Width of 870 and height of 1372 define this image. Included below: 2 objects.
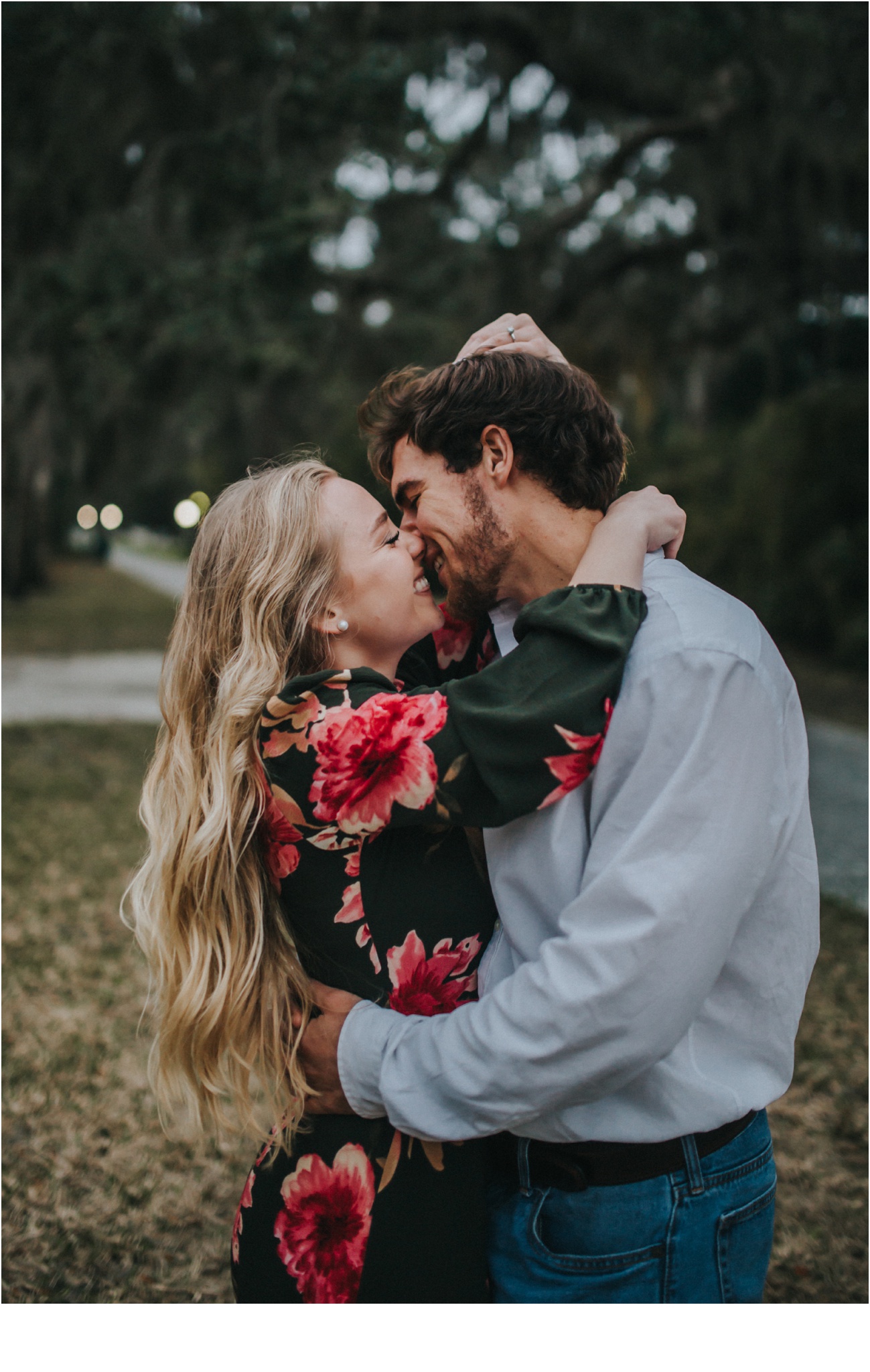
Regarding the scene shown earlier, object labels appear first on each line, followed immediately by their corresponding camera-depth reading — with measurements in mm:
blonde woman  1377
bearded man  1218
